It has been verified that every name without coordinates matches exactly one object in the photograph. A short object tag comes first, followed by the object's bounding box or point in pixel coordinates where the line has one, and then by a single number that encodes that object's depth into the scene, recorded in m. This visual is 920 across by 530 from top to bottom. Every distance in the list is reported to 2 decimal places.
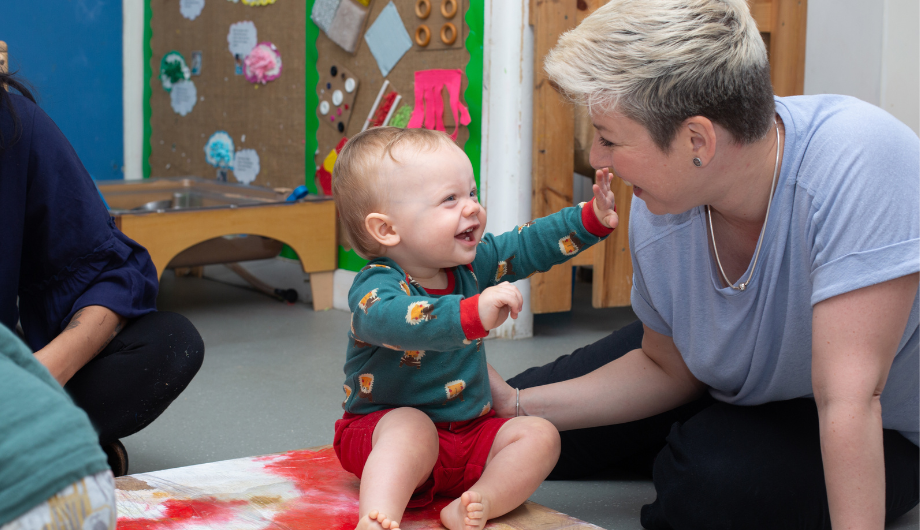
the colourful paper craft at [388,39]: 2.78
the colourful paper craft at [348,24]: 2.92
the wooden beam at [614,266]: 2.62
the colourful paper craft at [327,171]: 3.08
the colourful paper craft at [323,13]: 3.02
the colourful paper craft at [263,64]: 3.34
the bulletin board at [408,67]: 2.58
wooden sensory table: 2.70
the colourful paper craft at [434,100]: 2.60
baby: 1.01
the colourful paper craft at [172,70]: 3.85
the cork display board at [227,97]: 3.29
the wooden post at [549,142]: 2.44
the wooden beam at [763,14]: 2.66
